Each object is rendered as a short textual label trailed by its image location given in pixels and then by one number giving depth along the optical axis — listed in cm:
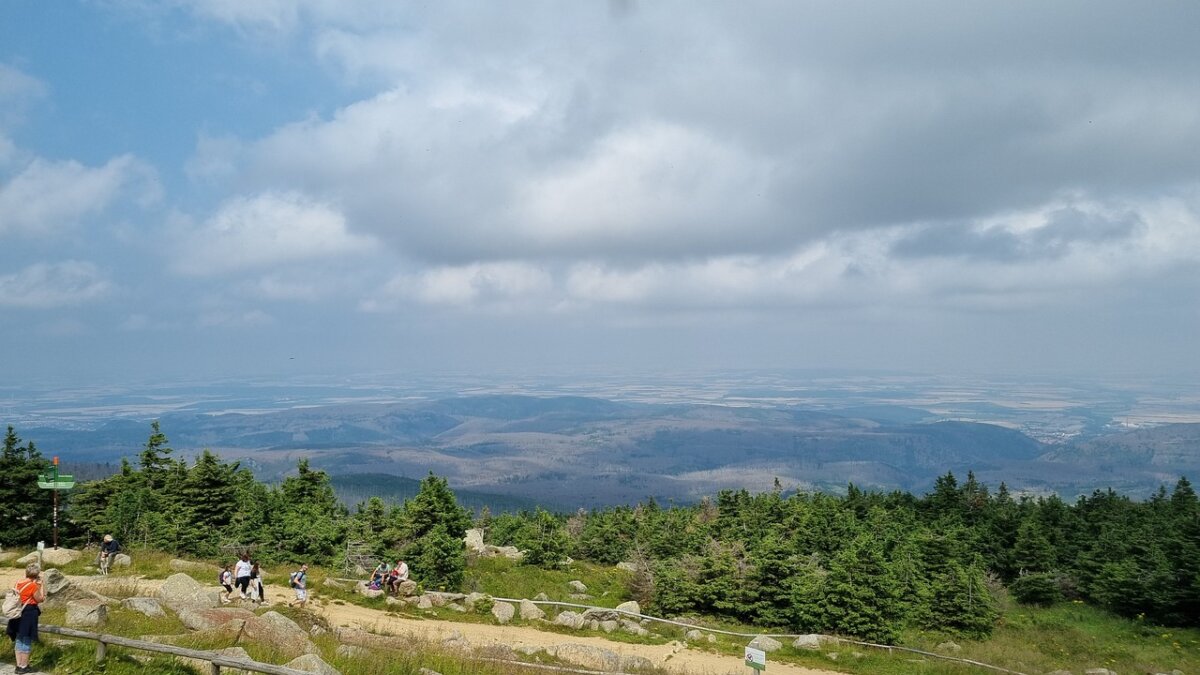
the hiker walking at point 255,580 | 2397
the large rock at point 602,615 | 2794
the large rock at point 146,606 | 1739
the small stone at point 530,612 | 2703
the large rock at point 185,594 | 1909
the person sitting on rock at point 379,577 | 2767
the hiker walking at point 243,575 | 2353
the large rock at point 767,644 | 2555
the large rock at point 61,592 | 1668
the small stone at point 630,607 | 2945
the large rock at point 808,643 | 2656
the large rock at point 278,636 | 1491
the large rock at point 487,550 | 4740
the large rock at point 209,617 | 1592
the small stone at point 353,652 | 1502
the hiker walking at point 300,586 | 2372
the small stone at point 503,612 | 2627
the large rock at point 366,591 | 2681
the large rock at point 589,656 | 1972
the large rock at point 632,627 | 2704
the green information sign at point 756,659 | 1659
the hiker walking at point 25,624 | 1124
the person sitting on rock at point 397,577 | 2750
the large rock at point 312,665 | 1223
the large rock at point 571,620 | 2667
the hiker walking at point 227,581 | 2432
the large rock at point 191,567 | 2866
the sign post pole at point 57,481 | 2535
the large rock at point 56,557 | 2825
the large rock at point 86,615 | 1393
